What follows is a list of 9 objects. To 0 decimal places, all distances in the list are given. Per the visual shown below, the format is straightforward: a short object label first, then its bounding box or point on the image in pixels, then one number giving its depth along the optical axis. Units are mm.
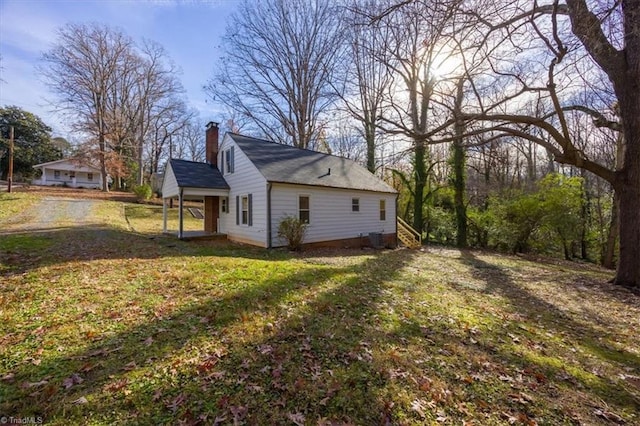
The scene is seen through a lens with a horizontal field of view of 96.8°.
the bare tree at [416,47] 5848
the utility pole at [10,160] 20844
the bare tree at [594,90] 6227
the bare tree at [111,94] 27016
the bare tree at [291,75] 21844
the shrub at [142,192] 26609
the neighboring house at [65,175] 36938
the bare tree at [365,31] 6328
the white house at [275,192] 12148
